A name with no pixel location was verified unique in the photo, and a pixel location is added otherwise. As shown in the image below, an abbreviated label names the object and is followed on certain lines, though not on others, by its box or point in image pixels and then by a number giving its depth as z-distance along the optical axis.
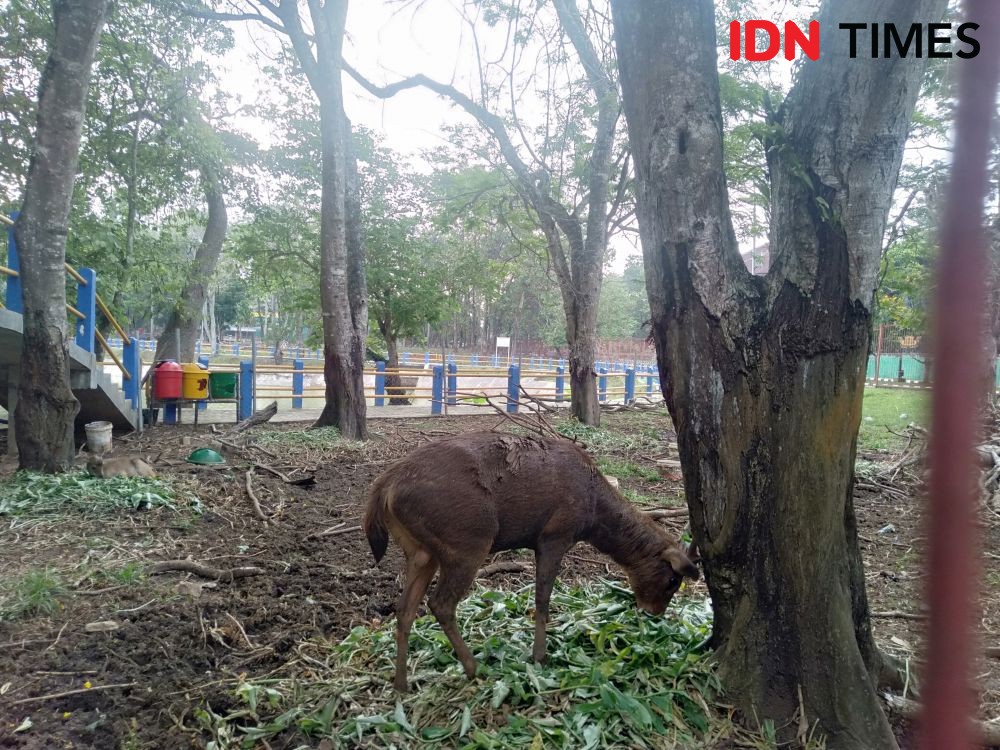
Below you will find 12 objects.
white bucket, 7.55
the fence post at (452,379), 15.58
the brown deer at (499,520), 2.81
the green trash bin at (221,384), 11.39
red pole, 0.47
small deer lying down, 5.91
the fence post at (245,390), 11.95
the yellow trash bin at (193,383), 10.79
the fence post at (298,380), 14.96
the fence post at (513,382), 15.47
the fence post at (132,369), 10.37
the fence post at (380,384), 15.98
